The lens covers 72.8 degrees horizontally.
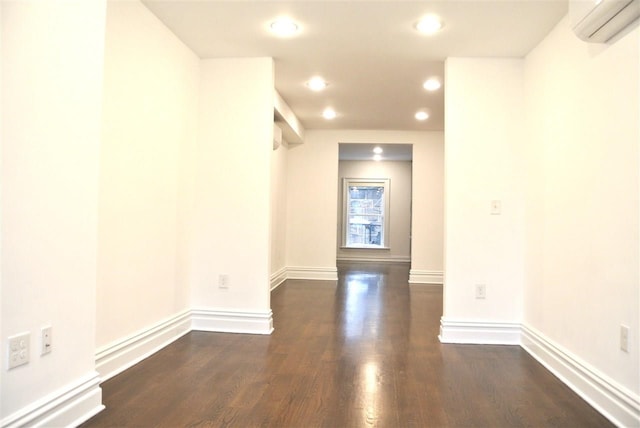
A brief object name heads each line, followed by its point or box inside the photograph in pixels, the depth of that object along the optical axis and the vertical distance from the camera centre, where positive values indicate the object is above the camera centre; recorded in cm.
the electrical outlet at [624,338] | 207 -53
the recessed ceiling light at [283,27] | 301 +140
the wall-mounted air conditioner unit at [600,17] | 198 +102
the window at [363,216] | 1071 +22
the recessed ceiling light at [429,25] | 292 +139
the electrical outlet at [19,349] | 164 -50
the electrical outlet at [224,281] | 373 -50
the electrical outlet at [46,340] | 179 -50
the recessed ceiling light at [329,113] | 559 +148
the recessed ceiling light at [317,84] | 428 +143
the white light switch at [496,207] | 353 +16
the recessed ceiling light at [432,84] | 421 +141
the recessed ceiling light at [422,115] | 559 +147
